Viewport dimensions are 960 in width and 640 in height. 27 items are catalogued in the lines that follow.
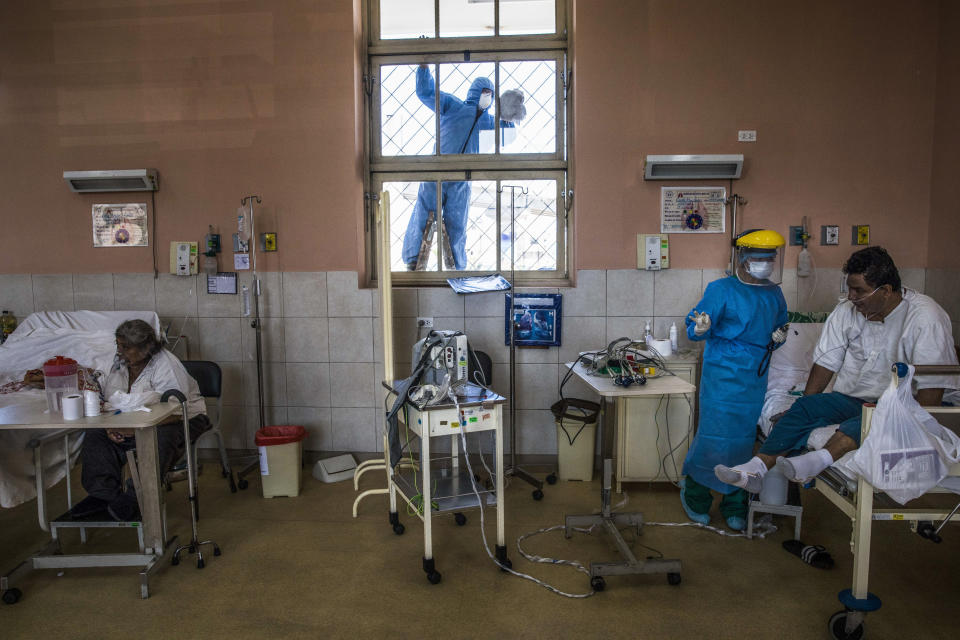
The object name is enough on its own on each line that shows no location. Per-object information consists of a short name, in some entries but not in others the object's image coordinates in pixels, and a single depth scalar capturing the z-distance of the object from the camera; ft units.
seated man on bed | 7.74
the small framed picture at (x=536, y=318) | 12.06
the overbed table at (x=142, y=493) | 7.56
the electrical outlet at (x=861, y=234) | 11.64
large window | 12.64
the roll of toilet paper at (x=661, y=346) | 10.77
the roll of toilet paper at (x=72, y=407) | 7.69
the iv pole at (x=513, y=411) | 10.83
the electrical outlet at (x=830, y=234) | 11.64
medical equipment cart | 7.90
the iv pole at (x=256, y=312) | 12.12
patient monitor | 8.61
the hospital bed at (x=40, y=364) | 8.71
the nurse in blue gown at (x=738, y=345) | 9.15
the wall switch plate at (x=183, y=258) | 12.46
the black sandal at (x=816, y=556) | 8.21
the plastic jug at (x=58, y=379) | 8.11
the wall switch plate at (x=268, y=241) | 12.43
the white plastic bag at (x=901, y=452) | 6.15
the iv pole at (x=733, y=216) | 11.69
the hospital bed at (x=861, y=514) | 6.34
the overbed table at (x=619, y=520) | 7.64
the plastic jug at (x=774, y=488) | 8.90
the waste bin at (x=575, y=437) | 11.26
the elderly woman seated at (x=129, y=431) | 8.61
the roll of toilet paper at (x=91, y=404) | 7.78
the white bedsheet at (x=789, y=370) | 9.61
